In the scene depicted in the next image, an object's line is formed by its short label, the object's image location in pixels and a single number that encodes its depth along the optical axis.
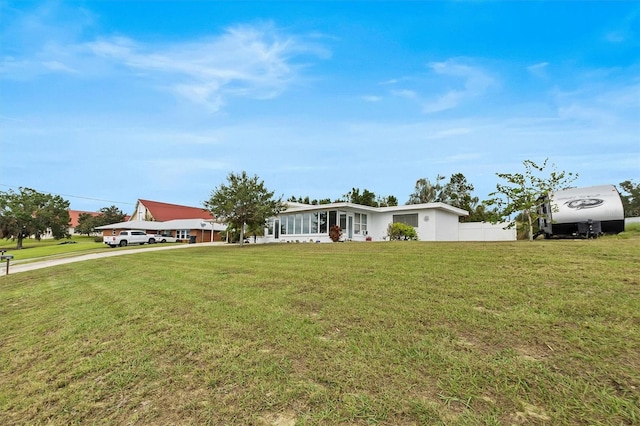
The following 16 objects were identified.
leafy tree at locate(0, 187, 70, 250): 43.47
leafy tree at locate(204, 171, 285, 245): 19.31
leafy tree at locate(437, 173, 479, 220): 39.62
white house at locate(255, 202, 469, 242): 22.94
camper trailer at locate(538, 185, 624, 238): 14.07
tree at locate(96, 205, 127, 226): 57.40
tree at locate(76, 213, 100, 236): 56.28
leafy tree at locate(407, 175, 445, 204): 40.34
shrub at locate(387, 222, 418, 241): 21.70
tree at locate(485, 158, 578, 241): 15.13
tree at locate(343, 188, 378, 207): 41.06
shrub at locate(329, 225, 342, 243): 22.08
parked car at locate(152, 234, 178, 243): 39.74
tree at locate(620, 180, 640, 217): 43.75
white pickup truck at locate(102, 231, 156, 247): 33.91
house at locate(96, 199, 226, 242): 41.28
